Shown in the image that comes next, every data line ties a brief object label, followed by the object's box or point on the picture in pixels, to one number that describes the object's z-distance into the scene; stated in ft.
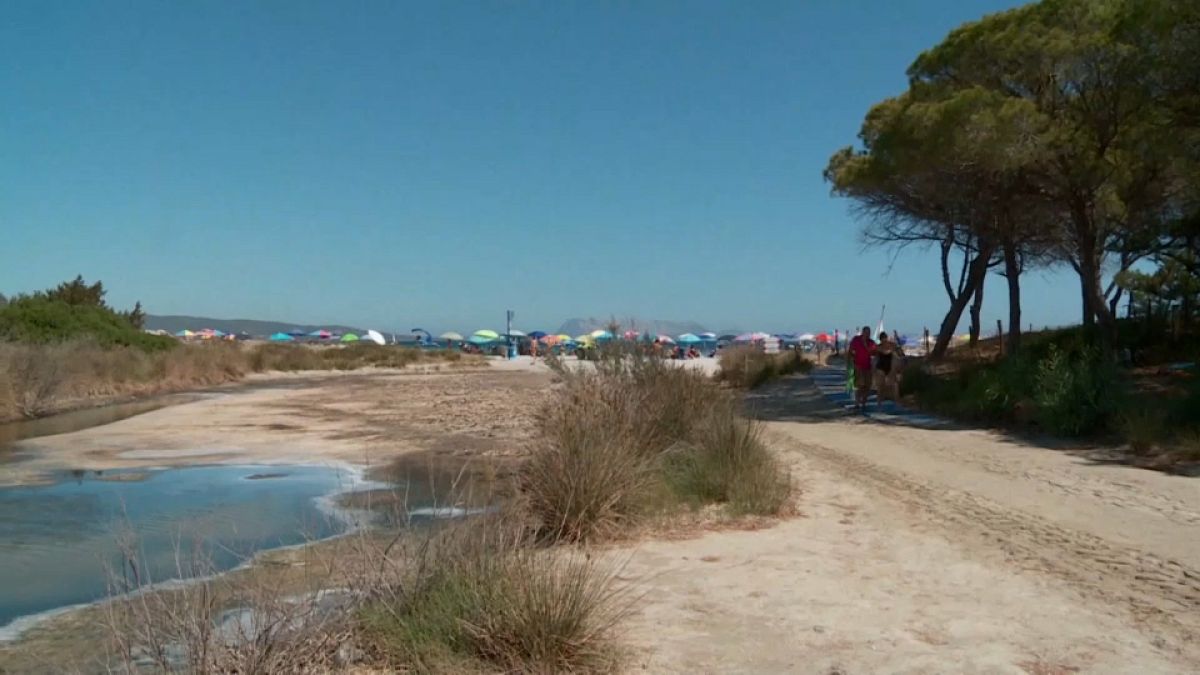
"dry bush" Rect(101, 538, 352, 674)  14.48
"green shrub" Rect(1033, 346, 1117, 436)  50.26
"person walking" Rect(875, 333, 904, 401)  70.23
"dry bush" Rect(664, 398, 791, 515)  33.71
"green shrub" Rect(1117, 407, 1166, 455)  44.04
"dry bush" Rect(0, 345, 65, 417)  90.33
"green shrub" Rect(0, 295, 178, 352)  121.70
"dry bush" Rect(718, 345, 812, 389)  108.68
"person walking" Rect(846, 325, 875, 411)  66.85
